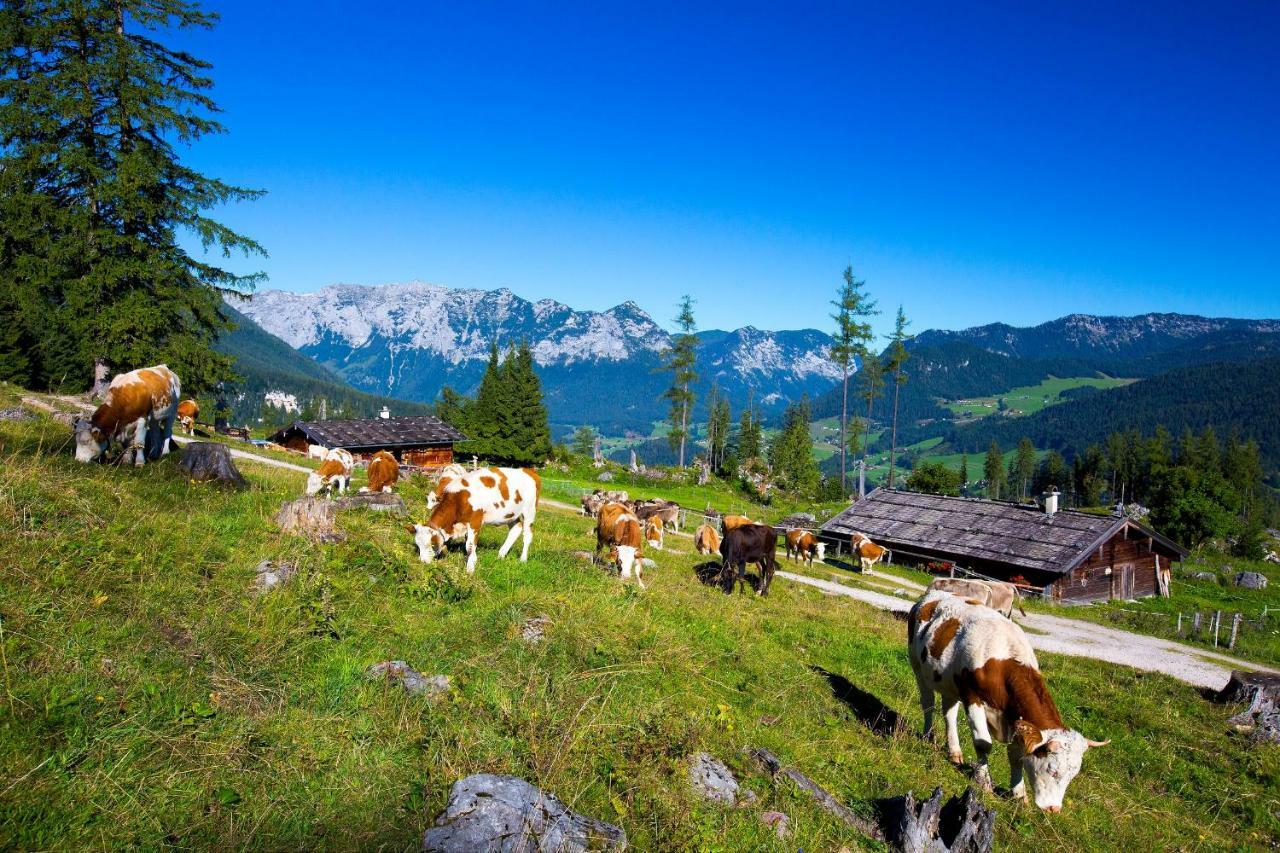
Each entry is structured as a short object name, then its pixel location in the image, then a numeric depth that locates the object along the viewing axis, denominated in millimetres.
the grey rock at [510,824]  4016
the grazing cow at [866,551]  36219
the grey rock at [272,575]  7312
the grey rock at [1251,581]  43772
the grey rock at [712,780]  5391
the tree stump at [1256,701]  12727
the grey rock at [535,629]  7842
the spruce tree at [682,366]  73062
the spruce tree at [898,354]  62094
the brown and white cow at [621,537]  15321
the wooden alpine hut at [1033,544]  33438
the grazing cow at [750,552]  19766
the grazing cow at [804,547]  36562
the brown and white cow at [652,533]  29594
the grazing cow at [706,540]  29062
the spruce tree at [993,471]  126881
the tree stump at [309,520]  9242
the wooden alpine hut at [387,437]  52375
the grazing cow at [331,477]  20547
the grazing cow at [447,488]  12299
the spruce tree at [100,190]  21703
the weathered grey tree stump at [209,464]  11609
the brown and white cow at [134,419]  11016
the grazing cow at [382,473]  22109
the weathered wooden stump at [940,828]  5500
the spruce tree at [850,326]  57625
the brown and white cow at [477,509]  11031
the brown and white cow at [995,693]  7004
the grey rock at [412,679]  5887
